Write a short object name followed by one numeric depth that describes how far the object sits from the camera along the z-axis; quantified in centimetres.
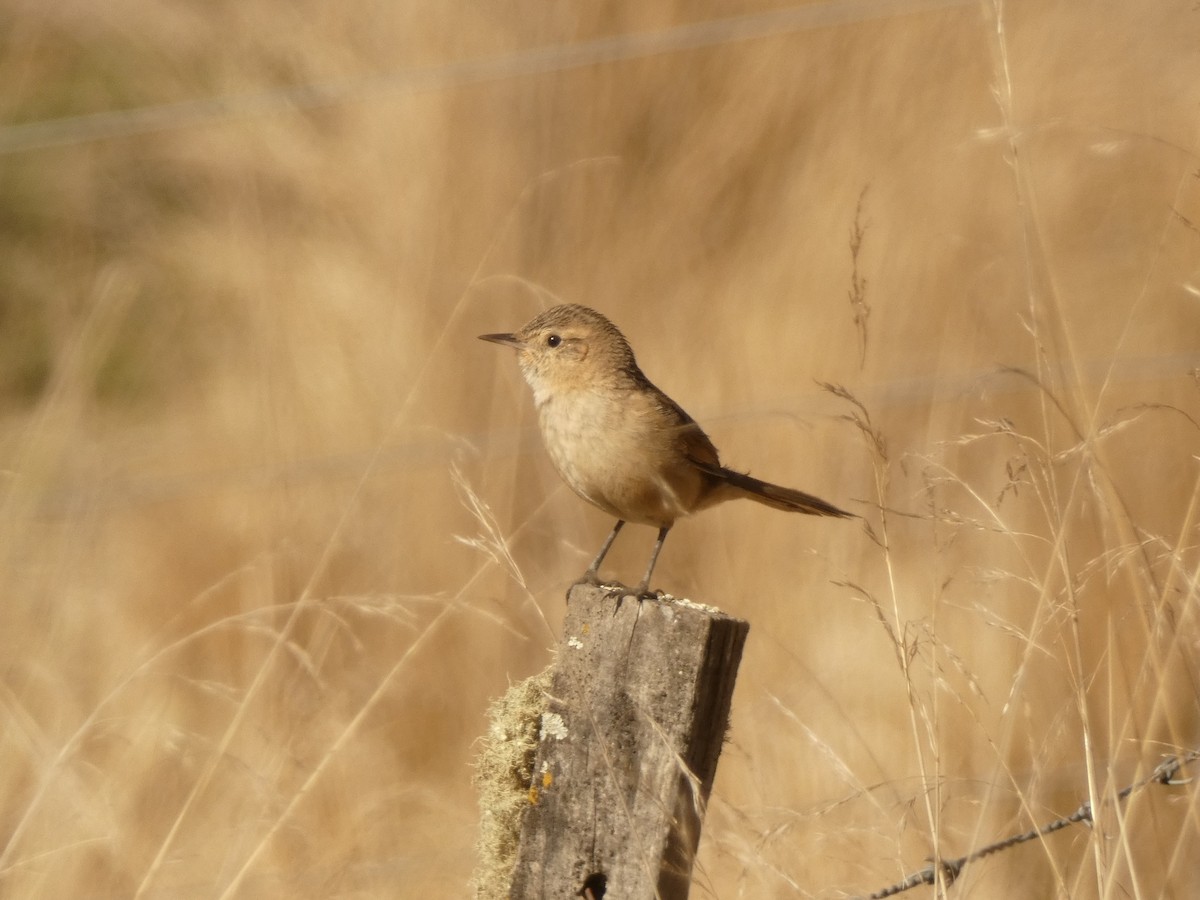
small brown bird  610
